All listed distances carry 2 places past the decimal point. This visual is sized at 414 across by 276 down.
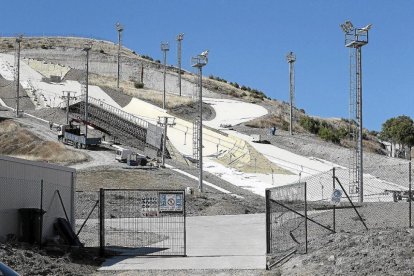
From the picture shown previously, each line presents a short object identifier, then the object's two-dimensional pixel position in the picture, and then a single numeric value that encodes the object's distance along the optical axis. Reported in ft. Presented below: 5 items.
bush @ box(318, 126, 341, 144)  345.31
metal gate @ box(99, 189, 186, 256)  74.84
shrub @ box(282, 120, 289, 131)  336.70
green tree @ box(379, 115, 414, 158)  388.57
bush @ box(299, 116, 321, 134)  375.45
